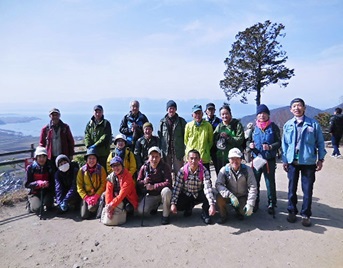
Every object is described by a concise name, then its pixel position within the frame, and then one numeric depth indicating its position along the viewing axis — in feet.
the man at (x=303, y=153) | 16.06
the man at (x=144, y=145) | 20.45
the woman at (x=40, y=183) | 19.34
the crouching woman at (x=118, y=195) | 17.24
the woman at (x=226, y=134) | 18.89
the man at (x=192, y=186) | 17.39
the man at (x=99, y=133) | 21.16
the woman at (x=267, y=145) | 17.80
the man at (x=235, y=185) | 16.98
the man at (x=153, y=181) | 18.08
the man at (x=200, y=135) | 19.62
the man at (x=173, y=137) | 21.09
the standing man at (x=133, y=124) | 21.81
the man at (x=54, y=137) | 20.92
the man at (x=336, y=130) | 39.75
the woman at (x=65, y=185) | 19.01
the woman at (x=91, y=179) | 18.81
